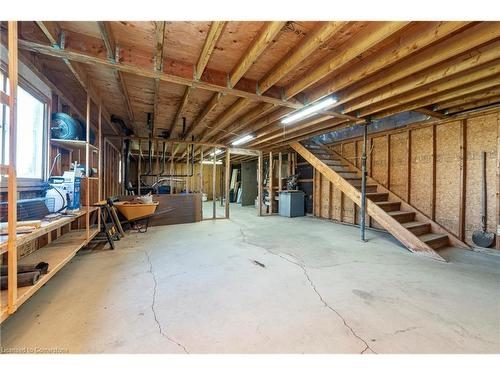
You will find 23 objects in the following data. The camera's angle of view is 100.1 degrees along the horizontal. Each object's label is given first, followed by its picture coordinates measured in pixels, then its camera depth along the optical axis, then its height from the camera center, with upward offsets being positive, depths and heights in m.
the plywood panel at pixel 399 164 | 4.62 +0.53
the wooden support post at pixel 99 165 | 3.23 +0.34
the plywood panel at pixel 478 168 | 3.42 +0.34
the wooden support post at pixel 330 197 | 6.46 -0.31
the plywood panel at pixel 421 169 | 4.21 +0.37
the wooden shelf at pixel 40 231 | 1.26 -0.34
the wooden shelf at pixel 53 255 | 1.42 -0.70
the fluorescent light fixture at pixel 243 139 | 5.79 +1.40
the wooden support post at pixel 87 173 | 2.67 +0.18
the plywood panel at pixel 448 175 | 3.84 +0.23
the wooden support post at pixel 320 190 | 6.86 -0.10
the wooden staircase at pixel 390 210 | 3.54 -0.47
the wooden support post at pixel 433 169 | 4.12 +0.36
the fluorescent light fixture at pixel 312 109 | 3.29 +1.34
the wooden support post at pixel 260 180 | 7.09 +0.24
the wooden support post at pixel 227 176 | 6.48 +0.34
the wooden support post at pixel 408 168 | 4.50 +0.41
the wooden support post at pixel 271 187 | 7.59 -0.02
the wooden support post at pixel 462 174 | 3.72 +0.24
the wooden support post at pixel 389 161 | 4.89 +0.61
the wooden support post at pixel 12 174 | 1.28 +0.07
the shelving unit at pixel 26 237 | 1.28 -0.41
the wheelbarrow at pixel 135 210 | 4.40 -0.50
